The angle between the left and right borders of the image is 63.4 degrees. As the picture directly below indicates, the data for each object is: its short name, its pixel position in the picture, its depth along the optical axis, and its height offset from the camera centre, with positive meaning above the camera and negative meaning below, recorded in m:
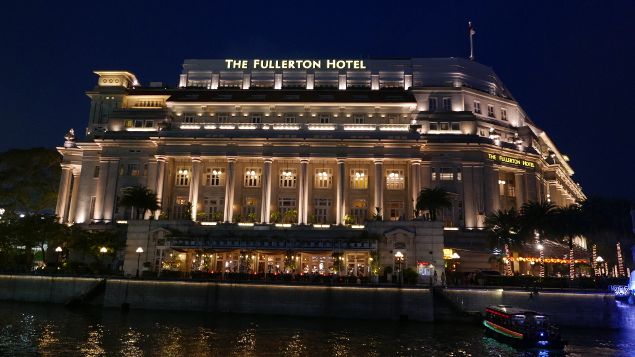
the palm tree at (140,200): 77.88 +11.32
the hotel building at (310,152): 86.56 +22.24
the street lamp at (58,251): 77.44 +3.48
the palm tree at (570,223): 73.69 +9.25
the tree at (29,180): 101.00 +18.24
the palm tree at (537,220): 74.00 +9.55
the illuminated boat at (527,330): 42.47 -3.57
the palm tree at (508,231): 74.12 +8.05
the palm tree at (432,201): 74.88 +12.02
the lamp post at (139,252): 70.06 +3.21
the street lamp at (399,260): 61.30 +2.91
